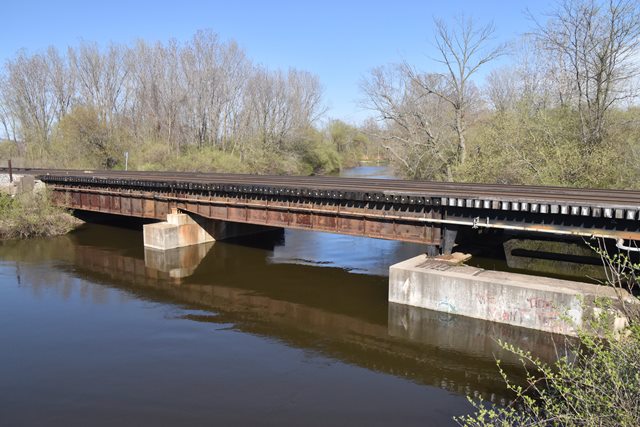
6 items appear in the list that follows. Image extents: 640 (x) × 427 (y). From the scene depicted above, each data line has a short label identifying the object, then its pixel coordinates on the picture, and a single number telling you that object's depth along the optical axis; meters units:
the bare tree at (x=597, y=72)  23.87
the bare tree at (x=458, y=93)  34.75
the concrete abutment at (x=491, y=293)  11.94
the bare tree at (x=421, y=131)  36.19
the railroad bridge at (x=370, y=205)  12.66
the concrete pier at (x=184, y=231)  23.16
